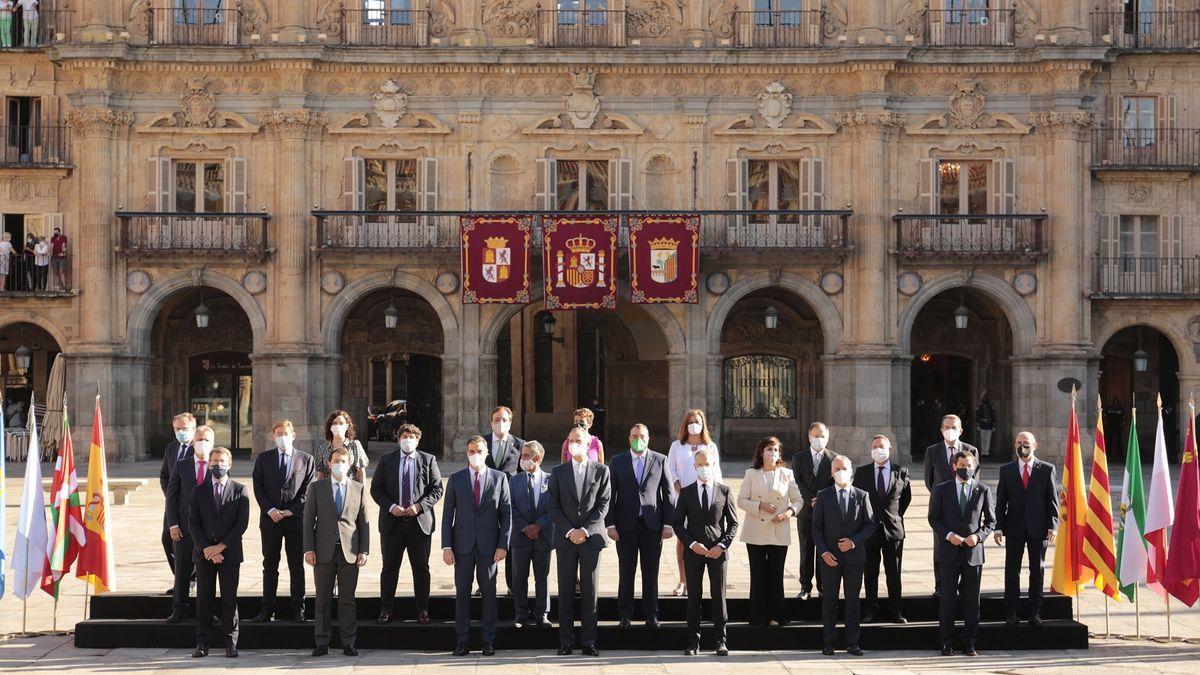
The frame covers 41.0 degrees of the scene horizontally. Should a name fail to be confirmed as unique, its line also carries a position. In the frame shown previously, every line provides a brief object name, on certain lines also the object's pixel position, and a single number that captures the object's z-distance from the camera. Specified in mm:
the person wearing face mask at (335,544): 14398
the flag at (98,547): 15992
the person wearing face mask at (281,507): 15234
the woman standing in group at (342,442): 15625
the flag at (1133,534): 15961
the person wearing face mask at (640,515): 15188
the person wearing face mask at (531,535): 15062
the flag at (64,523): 16000
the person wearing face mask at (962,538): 14570
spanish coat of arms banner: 34500
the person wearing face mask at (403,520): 15094
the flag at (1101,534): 15727
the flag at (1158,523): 15773
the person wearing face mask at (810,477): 16172
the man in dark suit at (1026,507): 15328
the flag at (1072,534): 16000
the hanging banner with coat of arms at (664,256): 34562
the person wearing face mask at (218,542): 14430
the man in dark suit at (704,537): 14582
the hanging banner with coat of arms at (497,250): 34719
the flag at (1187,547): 15664
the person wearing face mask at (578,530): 14547
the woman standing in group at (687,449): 16359
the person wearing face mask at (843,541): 14531
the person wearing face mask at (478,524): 14664
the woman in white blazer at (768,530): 14898
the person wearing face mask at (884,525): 15359
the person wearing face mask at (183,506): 15016
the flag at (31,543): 15891
